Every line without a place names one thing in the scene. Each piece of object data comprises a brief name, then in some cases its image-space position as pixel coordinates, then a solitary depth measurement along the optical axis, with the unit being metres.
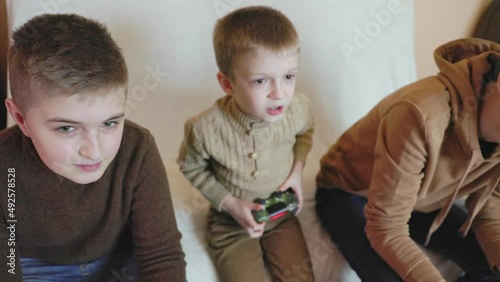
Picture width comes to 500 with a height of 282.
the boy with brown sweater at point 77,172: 0.70
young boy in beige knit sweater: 0.89
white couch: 1.15
